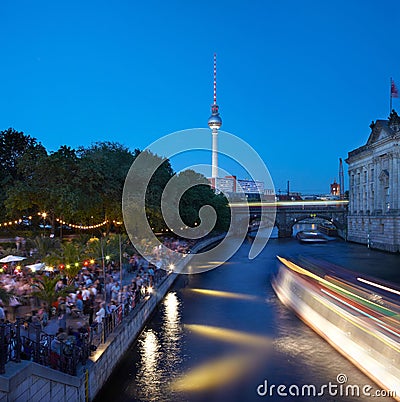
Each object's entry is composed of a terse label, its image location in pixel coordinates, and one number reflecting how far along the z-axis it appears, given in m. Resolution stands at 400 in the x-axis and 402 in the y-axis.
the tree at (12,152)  49.50
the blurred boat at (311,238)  95.75
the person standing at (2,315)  17.07
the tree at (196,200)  73.00
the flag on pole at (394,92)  66.38
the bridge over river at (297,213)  114.31
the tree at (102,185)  47.31
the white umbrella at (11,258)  29.09
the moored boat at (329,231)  119.75
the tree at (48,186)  43.91
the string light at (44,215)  47.99
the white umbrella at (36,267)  27.28
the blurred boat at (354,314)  17.34
